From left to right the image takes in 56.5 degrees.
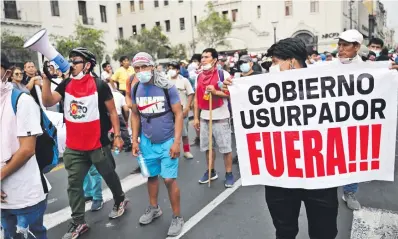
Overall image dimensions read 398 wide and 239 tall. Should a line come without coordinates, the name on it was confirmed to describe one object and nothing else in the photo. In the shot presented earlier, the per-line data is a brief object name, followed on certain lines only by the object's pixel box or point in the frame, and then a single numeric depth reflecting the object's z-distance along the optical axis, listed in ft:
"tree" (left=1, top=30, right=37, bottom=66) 73.72
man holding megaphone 12.12
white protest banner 8.58
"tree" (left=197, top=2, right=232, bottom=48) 142.67
